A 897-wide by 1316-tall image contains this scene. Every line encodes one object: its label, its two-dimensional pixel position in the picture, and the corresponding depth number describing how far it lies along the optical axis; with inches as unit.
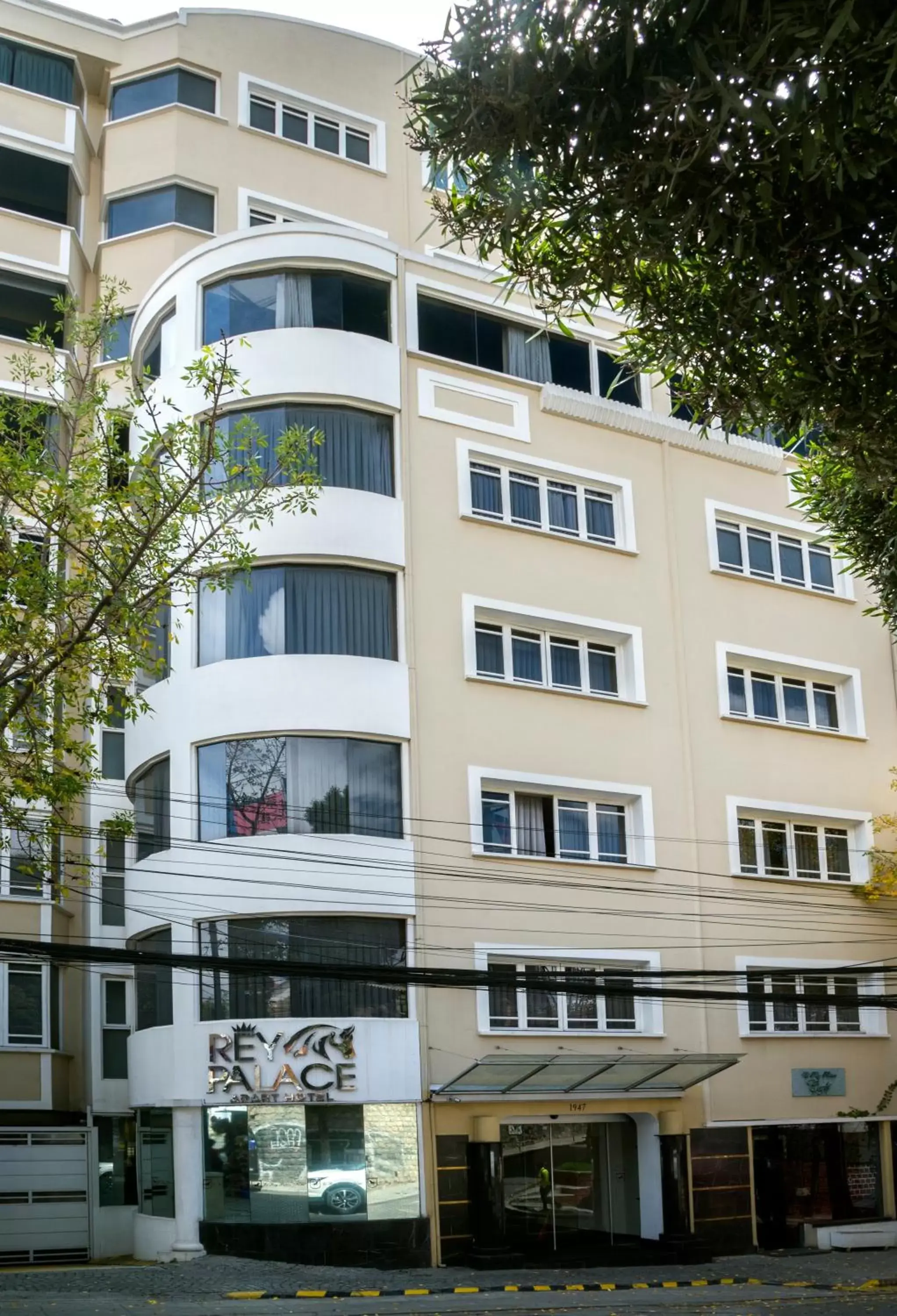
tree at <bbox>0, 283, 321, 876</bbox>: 621.3
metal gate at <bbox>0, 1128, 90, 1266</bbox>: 1023.0
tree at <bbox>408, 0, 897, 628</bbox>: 368.5
